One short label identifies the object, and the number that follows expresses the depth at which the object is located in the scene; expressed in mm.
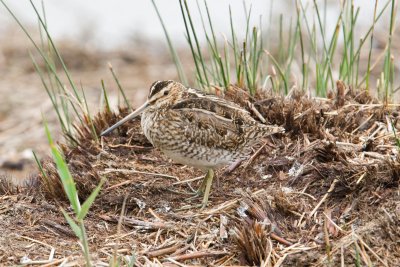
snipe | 9656
